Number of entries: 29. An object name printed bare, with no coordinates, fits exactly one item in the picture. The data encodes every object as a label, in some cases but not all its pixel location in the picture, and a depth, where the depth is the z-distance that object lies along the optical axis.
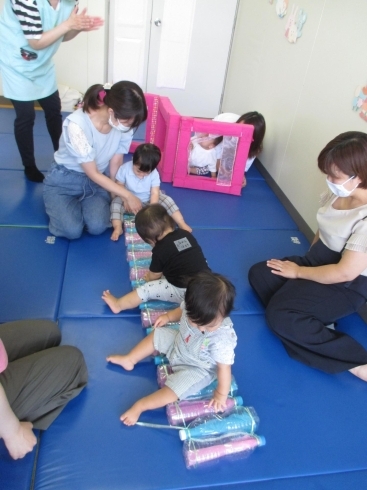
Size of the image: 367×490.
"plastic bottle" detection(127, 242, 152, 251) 2.29
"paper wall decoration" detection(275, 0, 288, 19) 3.23
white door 4.25
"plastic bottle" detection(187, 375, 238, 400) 1.56
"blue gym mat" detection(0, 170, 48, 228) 2.40
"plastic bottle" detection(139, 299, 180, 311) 1.90
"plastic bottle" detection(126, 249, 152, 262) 2.21
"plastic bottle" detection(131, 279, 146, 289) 2.03
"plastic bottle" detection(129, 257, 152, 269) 2.14
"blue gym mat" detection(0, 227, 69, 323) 1.81
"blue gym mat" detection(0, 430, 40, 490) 1.23
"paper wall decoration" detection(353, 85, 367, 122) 2.24
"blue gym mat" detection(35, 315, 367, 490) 1.31
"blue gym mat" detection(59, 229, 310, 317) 1.92
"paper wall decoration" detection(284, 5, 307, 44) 2.95
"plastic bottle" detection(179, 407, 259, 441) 1.43
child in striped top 1.32
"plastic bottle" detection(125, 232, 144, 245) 2.36
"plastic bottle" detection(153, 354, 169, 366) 1.66
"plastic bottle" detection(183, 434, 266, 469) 1.37
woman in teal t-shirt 2.30
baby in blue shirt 2.34
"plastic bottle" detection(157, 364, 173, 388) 1.58
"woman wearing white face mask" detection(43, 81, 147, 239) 2.03
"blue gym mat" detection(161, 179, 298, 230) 2.75
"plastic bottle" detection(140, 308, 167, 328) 1.82
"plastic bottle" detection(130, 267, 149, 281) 2.08
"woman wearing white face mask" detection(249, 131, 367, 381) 1.73
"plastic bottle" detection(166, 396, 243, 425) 1.48
